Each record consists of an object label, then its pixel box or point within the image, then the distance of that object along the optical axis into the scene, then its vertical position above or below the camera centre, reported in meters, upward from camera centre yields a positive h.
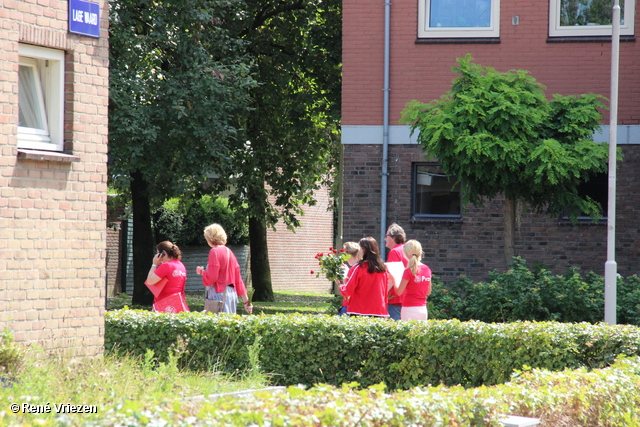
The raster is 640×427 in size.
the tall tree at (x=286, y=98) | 39.34 +2.44
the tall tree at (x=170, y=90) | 30.37 +2.04
